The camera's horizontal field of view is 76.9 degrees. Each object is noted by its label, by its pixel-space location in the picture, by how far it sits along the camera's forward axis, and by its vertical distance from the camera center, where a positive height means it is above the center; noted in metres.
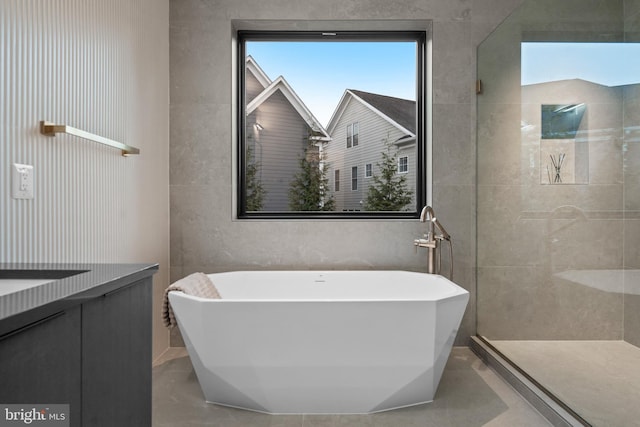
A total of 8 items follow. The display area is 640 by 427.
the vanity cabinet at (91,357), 0.59 -0.26
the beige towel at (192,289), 2.01 -0.41
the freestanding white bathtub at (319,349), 1.82 -0.63
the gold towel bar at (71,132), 1.55 +0.33
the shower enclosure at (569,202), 1.69 +0.05
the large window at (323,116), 3.05 +0.75
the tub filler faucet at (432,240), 2.63 -0.19
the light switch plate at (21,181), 1.40 +0.11
